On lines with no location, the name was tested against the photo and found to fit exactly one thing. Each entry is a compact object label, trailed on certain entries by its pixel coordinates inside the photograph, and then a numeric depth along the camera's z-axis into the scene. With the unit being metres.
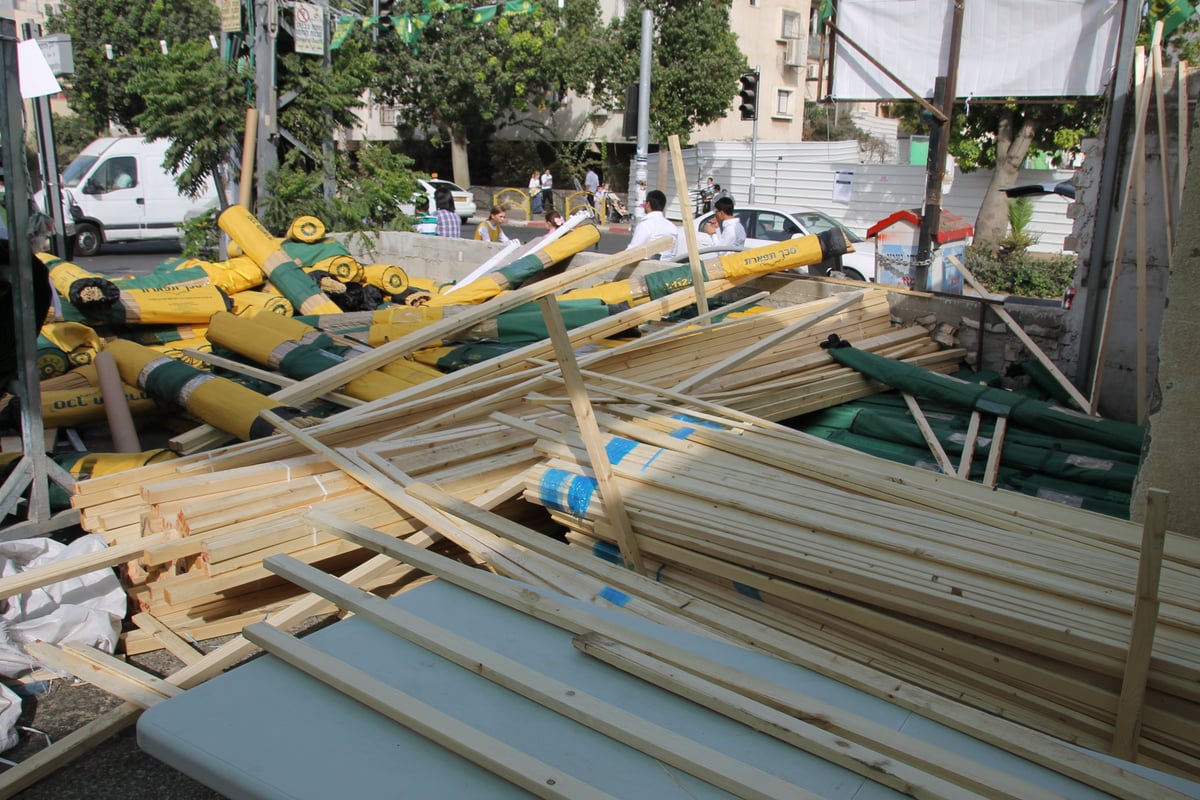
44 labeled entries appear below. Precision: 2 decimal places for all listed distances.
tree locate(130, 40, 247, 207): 12.18
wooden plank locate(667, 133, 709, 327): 6.97
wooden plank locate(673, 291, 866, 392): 5.54
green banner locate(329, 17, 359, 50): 12.60
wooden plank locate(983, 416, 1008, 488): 4.99
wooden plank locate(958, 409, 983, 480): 4.95
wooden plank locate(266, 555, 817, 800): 1.86
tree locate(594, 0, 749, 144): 31.38
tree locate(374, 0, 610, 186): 32.22
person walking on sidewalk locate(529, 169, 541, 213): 31.95
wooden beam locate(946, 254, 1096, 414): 5.94
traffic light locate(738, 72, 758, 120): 17.84
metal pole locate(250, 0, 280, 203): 12.06
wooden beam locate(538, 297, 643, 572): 3.67
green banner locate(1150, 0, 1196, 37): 5.84
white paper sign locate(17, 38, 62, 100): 6.06
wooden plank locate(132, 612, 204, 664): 4.00
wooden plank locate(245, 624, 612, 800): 1.83
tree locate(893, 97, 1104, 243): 18.27
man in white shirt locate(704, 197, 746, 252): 10.62
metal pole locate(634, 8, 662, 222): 13.52
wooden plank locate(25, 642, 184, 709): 3.47
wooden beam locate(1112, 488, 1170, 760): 2.26
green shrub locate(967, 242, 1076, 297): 17.48
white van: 19.25
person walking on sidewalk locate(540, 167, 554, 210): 32.47
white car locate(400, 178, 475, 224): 29.21
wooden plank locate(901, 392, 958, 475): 5.02
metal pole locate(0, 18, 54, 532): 4.46
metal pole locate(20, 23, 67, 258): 9.64
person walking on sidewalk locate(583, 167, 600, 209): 31.36
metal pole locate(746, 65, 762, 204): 26.31
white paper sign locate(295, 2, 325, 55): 12.16
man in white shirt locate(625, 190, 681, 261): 9.49
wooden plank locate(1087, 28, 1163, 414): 5.49
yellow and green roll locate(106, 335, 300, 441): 5.29
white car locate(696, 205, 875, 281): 14.94
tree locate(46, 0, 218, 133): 34.38
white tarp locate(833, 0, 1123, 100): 8.00
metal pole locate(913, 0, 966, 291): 8.31
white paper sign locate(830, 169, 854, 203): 23.88
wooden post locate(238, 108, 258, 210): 12.34
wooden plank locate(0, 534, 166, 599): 3.70
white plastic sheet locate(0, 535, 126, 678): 3.94
